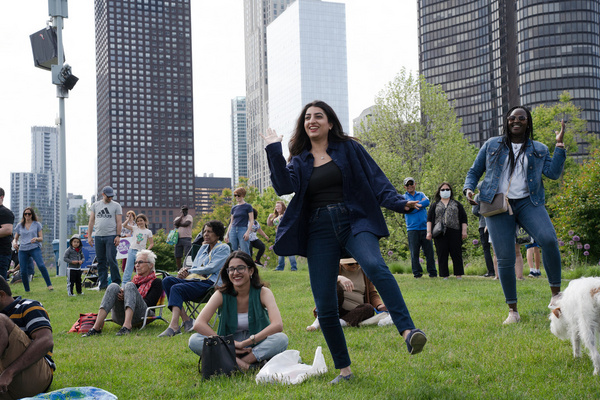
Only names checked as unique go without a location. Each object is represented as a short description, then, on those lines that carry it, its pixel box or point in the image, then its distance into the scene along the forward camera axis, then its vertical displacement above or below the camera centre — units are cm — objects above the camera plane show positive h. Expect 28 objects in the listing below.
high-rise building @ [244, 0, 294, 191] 19012 +1671
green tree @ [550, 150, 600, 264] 1603 -18
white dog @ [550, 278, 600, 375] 402 -80
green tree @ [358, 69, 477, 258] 3594 +535
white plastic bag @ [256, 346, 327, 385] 450 -132
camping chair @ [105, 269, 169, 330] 840 -154
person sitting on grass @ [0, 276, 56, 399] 405 -95
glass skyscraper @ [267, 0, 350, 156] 18438 +5192
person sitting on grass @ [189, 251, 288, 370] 526 -98
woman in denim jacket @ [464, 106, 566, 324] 577 +22
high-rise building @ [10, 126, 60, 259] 14925 -902
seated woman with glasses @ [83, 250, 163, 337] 817 -124
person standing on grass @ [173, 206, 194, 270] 1602 -57
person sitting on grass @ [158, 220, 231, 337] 769 -92
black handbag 480 -126
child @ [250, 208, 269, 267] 1630 -86
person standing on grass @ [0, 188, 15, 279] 891 -28
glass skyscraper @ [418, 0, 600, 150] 9994 +3035
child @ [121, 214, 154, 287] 1266 -56
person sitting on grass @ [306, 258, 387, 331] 732 -117
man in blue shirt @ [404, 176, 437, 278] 1323 -76
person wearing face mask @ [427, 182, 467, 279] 1258 -34
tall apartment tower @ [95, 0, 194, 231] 19012 +3852
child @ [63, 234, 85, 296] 1355 -114
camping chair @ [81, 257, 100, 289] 1553 -168
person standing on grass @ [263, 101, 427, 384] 394 +5
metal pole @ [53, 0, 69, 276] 1978 +333
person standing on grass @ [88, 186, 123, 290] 1277 -22
